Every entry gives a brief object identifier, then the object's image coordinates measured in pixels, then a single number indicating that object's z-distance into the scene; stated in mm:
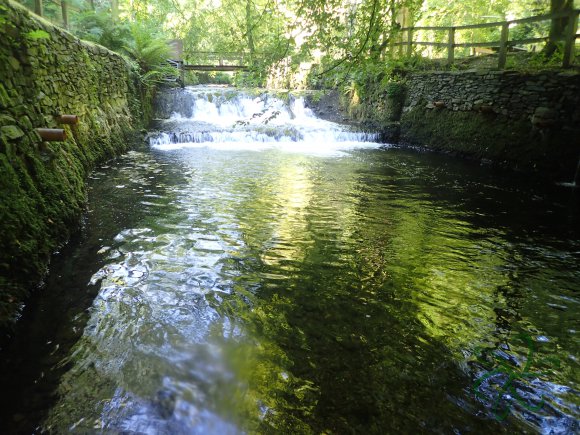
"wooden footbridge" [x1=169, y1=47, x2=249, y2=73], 15927
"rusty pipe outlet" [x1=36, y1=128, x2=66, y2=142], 3738
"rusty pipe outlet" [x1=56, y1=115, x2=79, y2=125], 4480
